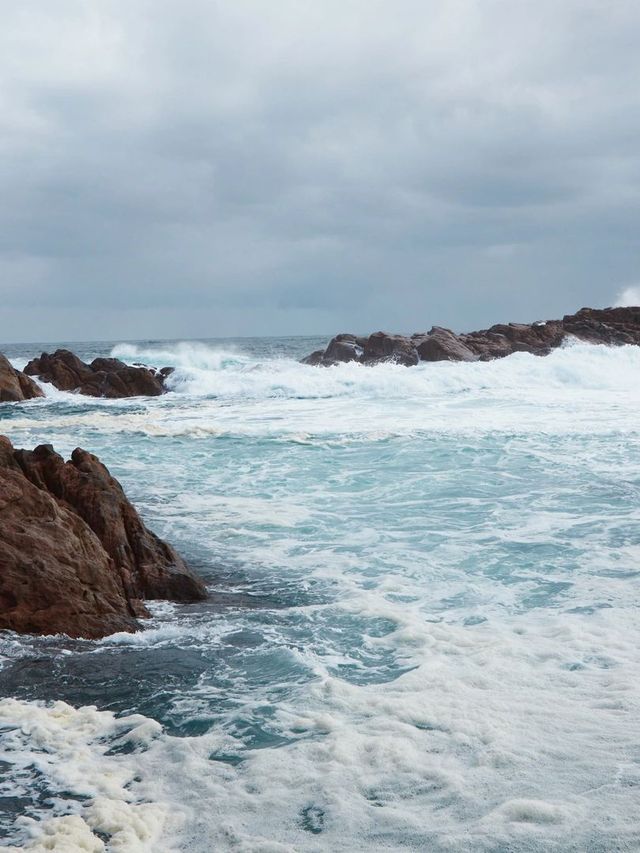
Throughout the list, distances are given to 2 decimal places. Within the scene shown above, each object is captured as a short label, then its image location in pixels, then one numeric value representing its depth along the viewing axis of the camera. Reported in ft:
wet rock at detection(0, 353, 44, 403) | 87.25
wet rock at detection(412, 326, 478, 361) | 118.32
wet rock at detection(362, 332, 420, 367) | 118.01
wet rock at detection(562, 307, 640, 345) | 143.84
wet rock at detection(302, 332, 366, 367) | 123.44
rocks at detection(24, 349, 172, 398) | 98.94
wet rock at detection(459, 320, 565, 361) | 126.31
